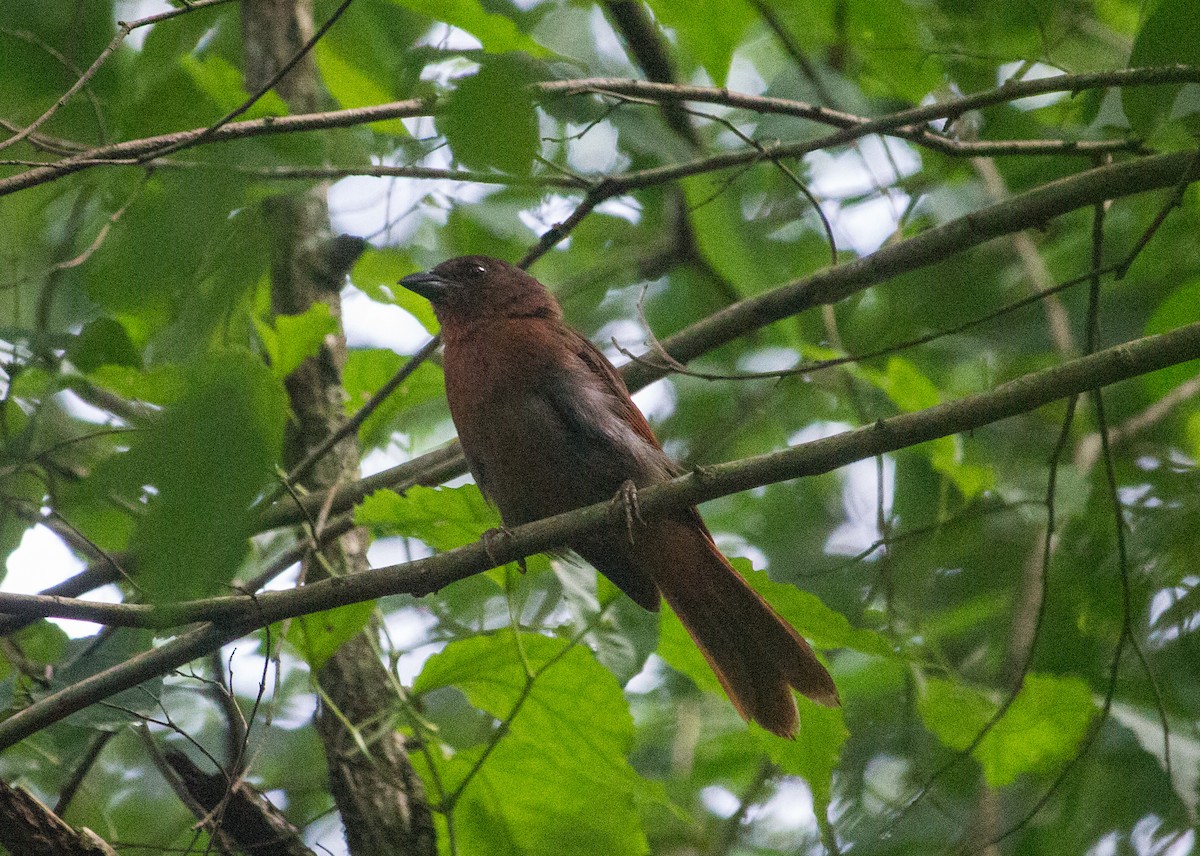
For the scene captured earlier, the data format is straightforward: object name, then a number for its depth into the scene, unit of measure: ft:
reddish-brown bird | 24.00
